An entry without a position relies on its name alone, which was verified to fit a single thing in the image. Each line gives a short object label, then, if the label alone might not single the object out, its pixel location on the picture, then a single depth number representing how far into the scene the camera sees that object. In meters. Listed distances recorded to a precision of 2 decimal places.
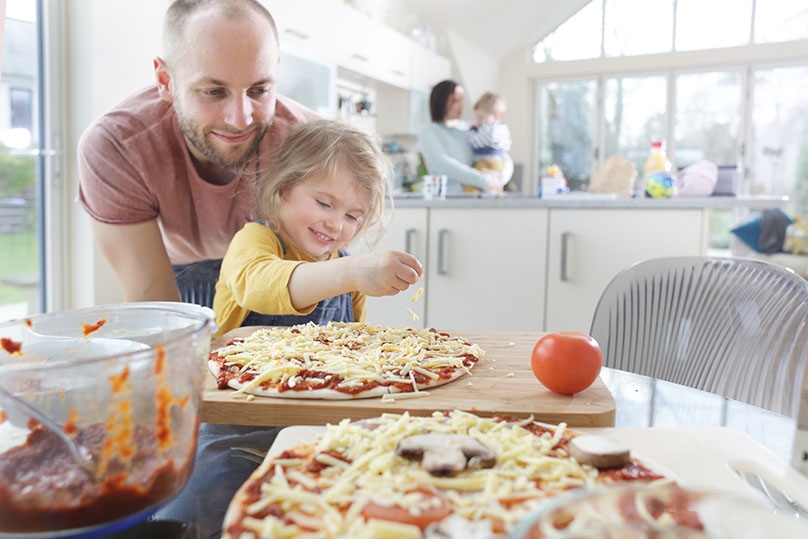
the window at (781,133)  7.31
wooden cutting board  0.94
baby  4.90
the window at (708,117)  7.63
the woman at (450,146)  4.53
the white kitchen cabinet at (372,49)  5.31
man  1.53
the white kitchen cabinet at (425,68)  6.61
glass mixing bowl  0.53
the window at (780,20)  7.35
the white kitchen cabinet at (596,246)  3.08
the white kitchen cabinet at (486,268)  3.31
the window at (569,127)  8.32
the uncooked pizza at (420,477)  0.52
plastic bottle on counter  3.81
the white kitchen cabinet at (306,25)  4.47
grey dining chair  1.30
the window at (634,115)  7.96
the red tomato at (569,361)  0.99
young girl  1.36
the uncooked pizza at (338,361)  0.98
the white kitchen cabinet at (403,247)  3.42
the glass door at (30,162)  3.27
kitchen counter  3.05
